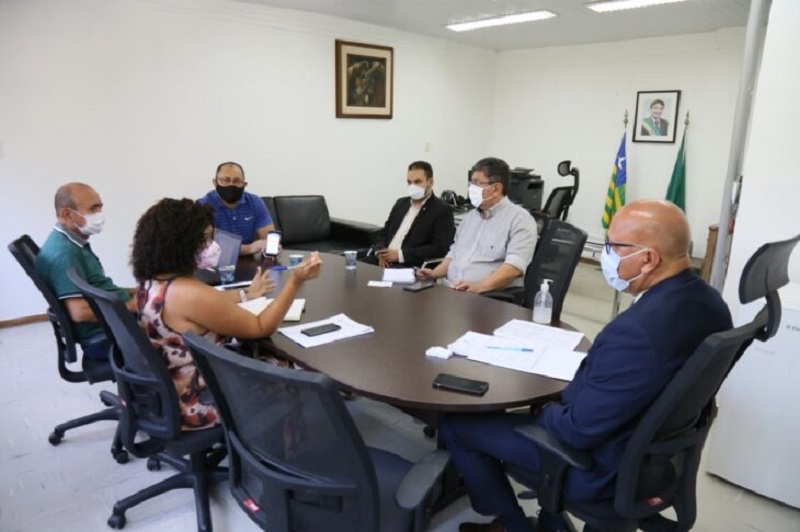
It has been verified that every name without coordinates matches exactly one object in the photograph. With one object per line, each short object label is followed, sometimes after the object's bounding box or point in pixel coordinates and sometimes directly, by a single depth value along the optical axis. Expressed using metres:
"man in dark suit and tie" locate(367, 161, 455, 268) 3.52
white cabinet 2.08
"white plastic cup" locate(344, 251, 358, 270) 2.87
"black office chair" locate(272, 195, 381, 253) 4.81
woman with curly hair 1.72
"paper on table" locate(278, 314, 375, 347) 1.85
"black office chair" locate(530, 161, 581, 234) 5.23
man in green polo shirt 2.12
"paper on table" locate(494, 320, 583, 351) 1.86
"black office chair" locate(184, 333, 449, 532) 1.09
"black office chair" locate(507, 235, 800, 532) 1.23
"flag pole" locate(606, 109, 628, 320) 4.07
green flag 5.54
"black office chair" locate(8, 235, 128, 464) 2.09
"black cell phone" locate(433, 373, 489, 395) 1.50
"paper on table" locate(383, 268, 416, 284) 2.62
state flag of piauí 5.86
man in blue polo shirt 3.38
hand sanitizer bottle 2.09
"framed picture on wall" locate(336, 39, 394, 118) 5.37
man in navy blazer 1.27
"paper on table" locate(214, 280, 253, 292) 2.51
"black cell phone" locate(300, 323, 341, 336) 1.91
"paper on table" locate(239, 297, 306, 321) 2.07
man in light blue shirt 2.75
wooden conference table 1.49
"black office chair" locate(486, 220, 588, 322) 2.38
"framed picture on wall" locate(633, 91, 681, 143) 5.62
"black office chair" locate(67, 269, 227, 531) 1.64
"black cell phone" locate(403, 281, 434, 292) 2.46
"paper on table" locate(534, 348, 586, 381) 1.62
